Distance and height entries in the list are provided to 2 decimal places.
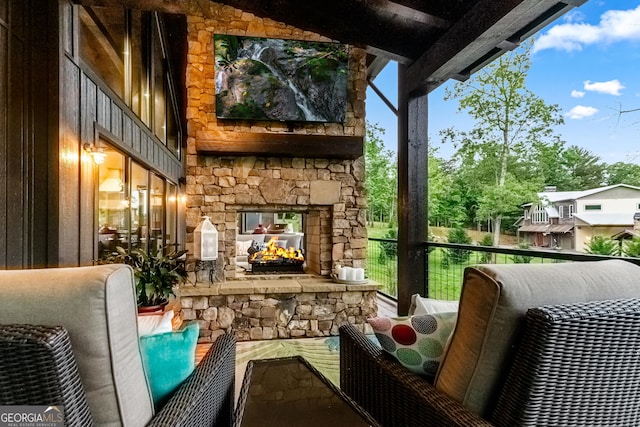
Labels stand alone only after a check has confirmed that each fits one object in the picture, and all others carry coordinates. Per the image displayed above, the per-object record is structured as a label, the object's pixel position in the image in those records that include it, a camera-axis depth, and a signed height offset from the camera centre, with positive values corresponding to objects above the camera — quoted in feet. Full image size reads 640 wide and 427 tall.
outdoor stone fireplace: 12.51 +0.96
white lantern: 12.74 -0.86
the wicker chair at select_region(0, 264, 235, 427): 2.33 -0.90
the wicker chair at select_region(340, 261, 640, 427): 2.92 -1.28
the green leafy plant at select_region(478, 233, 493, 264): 11.43 -1.25
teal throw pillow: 3.59 -1.45
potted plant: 8.59 -1.43
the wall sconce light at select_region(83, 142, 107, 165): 8.82 +1.64
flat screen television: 13.46 +5.26
